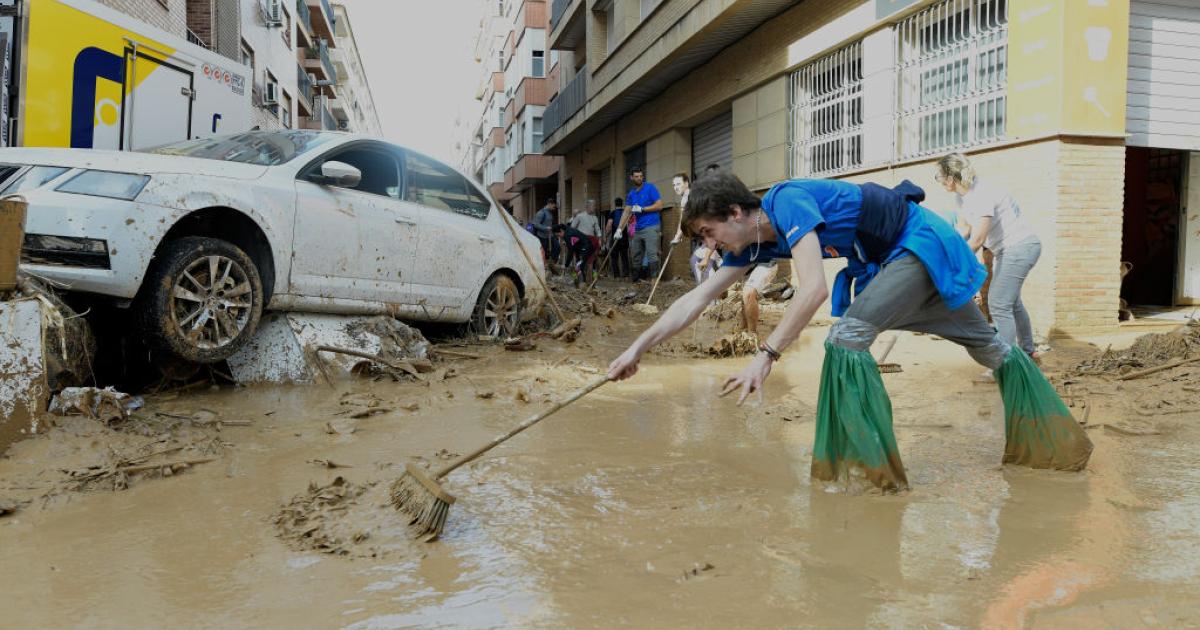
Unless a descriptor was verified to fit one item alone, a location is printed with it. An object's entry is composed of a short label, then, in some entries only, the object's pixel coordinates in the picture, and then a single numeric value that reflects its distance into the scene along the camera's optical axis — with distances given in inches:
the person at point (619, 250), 767.8
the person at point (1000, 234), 236.8
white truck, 273.0
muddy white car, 173.0
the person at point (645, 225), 602.2
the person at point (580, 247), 693.9
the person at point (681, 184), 414.9
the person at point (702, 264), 392.2
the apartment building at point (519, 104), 1467.8
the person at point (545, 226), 770.1
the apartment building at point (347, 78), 2324.8
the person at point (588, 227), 700.5
